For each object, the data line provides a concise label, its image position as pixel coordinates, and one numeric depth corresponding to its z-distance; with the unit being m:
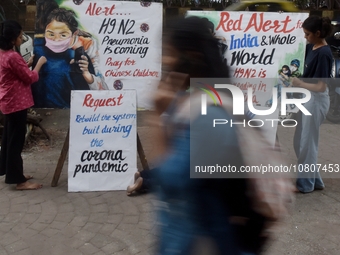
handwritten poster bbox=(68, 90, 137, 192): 4.60
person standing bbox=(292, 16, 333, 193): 4.38
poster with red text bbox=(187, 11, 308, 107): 5.36
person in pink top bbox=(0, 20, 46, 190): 4.39
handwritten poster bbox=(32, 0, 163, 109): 5.14
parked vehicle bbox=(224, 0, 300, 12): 8.36
